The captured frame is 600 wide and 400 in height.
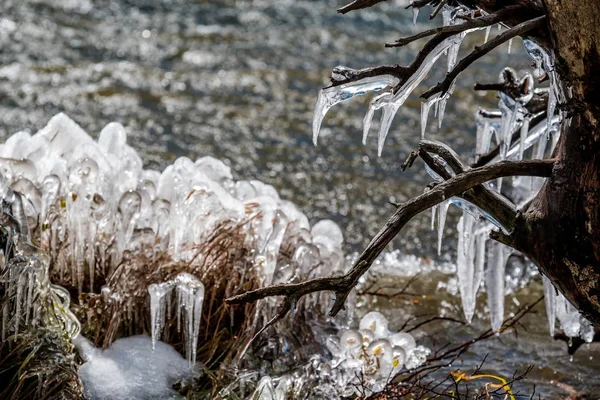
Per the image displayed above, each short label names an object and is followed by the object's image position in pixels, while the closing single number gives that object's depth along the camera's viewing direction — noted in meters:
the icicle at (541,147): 8.00
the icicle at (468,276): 8.41
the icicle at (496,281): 9.09
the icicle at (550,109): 6.38
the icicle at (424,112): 6.04
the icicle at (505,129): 7.57
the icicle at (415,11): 6.07
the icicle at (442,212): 6.21
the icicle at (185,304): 7.66
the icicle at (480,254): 8.88
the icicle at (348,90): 5.94
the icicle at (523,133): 7.45
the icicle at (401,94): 5.82
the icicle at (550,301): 8.00
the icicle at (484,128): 8.57
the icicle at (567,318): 8.84
